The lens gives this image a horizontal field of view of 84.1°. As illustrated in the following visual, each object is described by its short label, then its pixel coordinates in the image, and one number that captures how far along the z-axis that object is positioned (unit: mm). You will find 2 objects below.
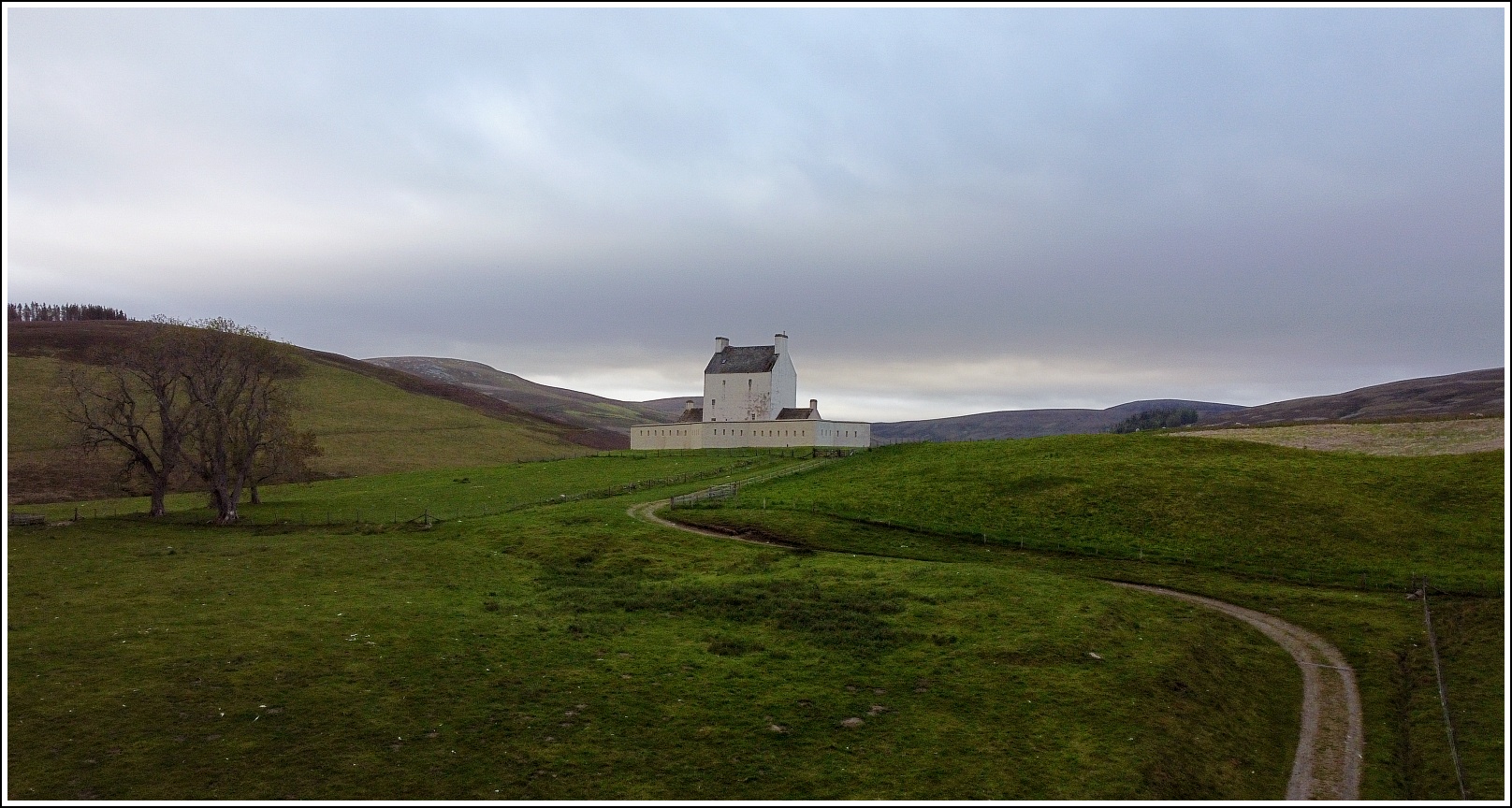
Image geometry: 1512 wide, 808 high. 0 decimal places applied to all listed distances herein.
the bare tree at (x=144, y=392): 48531
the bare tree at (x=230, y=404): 49219
